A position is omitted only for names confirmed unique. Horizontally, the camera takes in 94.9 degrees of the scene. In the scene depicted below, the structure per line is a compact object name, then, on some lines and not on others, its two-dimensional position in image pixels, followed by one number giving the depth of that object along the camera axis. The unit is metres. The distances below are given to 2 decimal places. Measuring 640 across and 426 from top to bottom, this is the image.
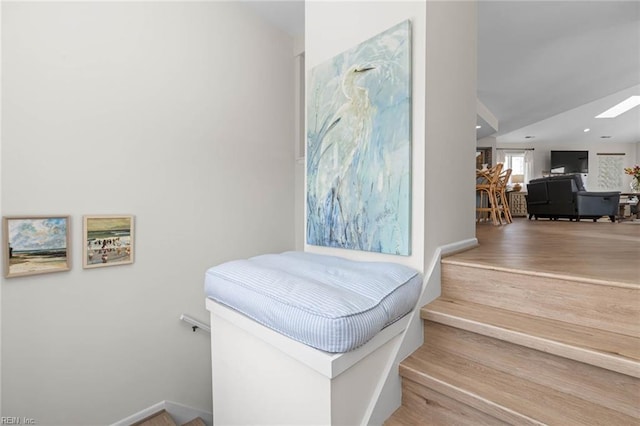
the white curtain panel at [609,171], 9.59
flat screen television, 9.34
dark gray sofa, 5.25
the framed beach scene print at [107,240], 1.78
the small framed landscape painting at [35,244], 1.53
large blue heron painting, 1.33
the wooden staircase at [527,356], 0.86
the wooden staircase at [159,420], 1.98
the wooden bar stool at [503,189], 4.79
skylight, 6.71
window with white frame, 9.52
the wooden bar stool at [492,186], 4.27
